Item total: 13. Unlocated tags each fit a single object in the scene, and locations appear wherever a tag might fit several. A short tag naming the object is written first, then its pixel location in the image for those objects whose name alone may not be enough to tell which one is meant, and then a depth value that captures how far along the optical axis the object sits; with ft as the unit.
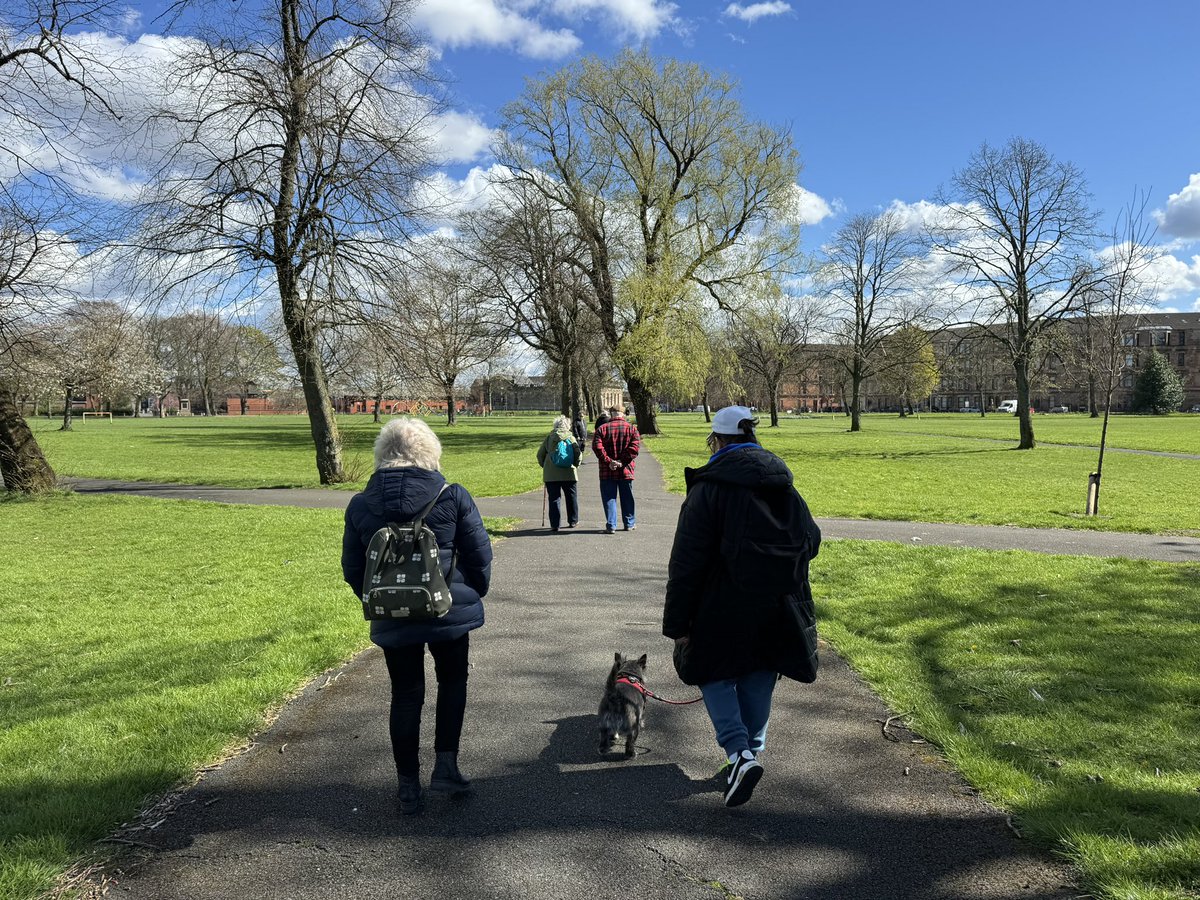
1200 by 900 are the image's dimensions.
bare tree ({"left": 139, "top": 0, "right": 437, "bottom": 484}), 50.62
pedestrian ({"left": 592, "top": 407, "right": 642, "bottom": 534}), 33.37
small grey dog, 12.85
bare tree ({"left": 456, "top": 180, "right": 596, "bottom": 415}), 108.58
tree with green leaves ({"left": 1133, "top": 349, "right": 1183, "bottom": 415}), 267.18
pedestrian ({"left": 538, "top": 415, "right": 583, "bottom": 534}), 33.96
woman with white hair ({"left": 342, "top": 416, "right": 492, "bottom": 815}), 10.82
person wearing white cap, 10.71
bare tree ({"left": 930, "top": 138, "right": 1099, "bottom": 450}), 97.25
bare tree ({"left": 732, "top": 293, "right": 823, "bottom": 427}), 116.37
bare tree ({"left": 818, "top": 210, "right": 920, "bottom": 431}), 165.17
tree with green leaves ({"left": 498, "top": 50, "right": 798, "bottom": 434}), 116.57
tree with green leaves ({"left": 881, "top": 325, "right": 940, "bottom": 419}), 114.11
